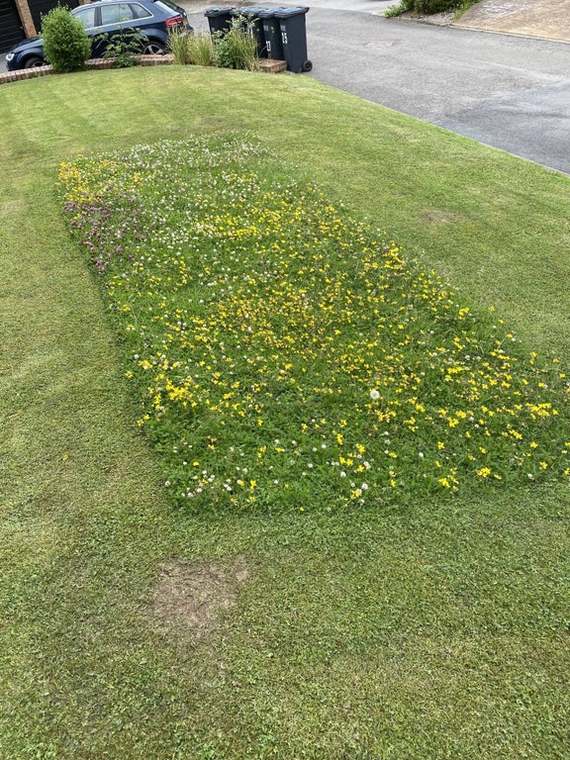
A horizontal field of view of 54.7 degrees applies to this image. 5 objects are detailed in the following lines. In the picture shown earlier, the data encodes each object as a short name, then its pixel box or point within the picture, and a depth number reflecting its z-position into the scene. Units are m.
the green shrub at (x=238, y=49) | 15.01
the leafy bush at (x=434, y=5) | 21.23
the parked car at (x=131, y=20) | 16.16
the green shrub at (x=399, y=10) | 22.05
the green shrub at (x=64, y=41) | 14.68
